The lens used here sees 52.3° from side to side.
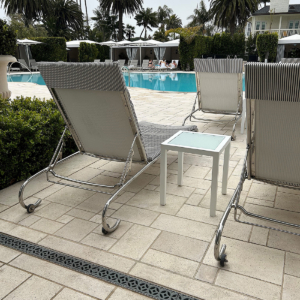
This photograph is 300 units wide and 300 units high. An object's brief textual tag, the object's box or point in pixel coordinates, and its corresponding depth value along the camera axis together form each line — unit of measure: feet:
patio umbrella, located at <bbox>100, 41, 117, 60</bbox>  74.33
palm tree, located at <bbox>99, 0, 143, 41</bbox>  105.09
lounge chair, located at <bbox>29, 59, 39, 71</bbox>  64.28
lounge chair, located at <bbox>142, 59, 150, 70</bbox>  73.51
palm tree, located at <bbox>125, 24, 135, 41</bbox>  126.07
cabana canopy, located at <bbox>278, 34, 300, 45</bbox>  60.36
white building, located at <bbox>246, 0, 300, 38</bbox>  99.35
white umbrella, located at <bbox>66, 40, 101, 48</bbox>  74.33
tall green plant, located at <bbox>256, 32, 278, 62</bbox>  62.74
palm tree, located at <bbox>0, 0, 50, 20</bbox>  95.40
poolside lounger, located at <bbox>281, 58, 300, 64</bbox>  17.25
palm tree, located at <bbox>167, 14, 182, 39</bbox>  144.61
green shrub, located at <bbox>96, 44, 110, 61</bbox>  85.87
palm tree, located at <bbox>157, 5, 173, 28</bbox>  150.82
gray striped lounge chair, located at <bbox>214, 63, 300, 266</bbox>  5.63
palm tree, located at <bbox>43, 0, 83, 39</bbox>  100.48
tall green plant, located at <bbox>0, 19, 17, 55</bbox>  12.39
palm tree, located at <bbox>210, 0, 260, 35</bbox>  89.92
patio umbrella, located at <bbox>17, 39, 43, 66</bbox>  63.76
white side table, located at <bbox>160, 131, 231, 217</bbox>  7.64
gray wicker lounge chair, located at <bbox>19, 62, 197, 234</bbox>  7.36
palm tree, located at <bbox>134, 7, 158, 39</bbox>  124.98
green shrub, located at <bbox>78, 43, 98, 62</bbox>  69.10
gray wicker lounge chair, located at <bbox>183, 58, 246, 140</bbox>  15.55
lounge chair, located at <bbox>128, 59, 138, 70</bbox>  72.50
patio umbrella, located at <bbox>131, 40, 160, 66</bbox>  71.41
